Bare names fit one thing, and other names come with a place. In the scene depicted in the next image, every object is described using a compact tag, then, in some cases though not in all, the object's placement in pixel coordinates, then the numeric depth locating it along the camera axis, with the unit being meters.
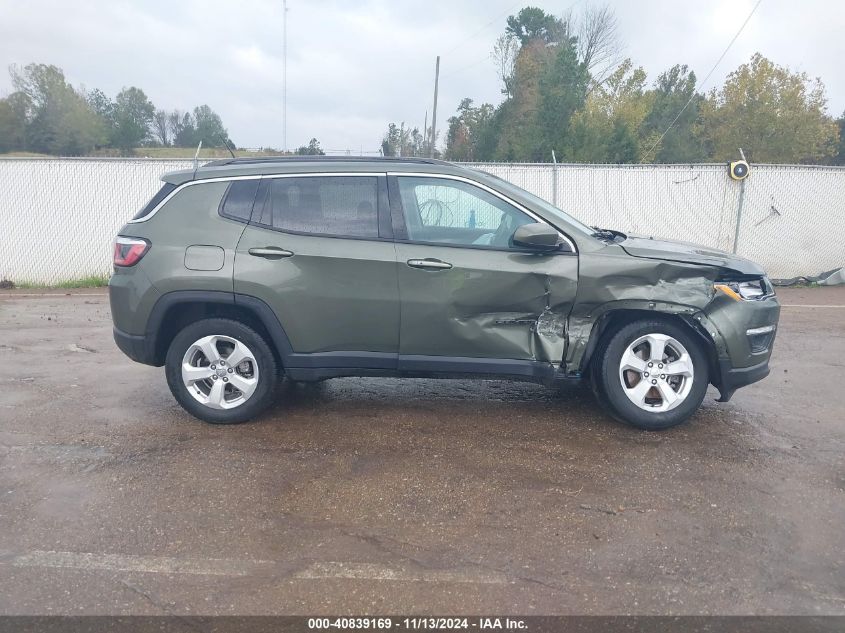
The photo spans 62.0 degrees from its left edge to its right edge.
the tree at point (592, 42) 40.47
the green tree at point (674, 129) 37.88
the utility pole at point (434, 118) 34.41
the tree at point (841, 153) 41.77
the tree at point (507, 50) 44.41
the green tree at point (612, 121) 28.22
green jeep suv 4.70
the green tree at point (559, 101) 30.00
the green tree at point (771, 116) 31.91
